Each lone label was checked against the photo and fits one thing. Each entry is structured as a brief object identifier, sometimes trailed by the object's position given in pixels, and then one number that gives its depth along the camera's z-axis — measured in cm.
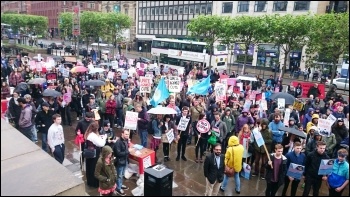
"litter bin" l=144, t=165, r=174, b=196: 660
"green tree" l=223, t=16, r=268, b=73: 2905
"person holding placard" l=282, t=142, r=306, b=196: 688
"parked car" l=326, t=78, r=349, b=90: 2870
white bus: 3409
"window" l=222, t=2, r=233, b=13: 4831
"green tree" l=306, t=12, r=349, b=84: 2305
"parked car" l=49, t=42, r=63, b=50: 4578
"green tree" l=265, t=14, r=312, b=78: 2648
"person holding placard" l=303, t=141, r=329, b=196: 687
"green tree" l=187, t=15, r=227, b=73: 3231
